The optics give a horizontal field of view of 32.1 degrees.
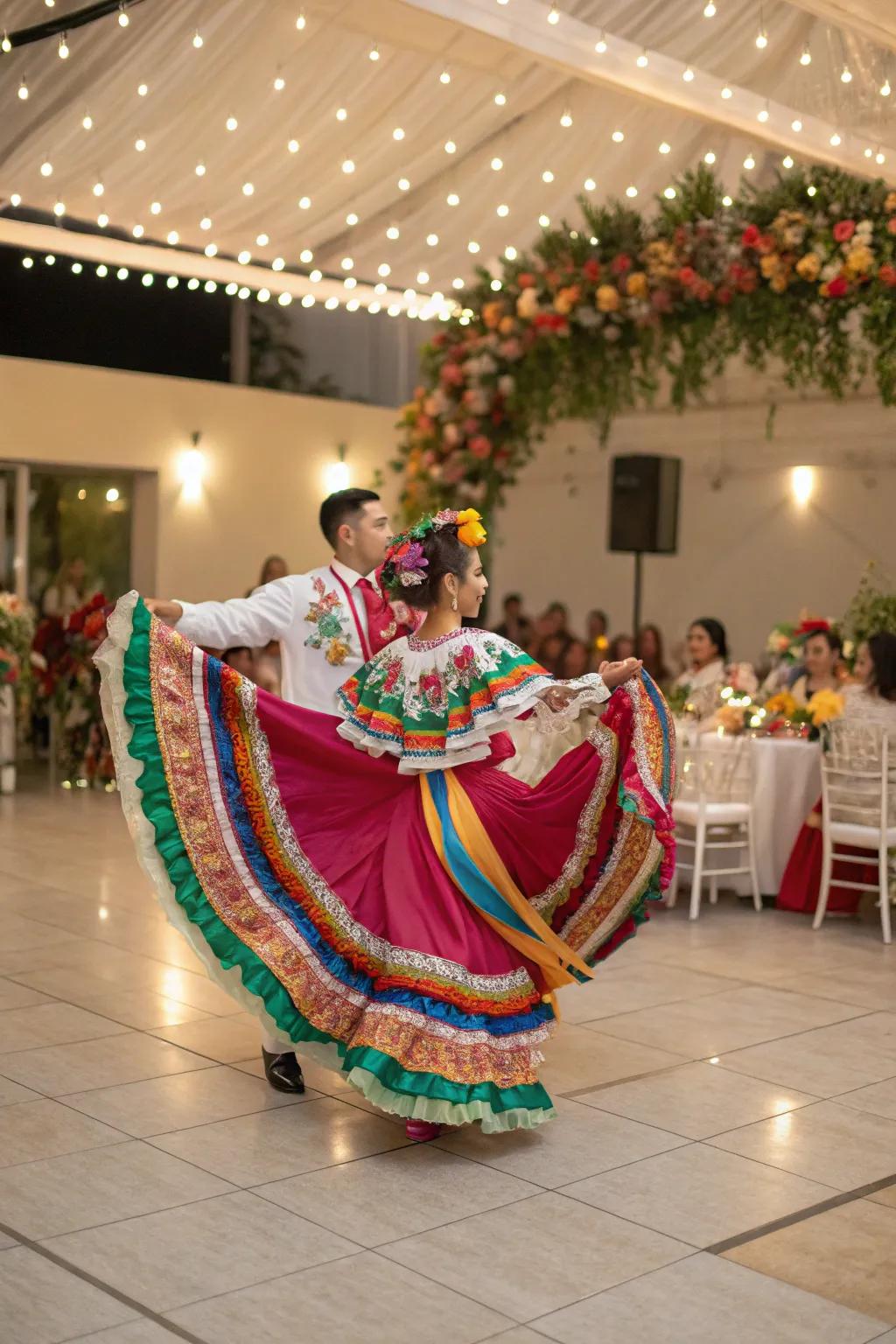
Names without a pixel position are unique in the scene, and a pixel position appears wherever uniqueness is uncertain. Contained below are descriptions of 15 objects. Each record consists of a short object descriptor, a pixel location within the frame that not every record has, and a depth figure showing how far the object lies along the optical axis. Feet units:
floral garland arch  24.86
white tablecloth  22.97
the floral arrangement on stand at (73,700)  32.42
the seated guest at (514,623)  42.09
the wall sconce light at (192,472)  39.50
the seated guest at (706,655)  26.21
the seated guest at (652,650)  37.11
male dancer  13.93
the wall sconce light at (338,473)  43.01
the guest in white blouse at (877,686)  21.74
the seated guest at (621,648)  36.91
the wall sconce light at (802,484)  40.22
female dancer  12.05
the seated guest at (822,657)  24.71
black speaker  31.12
